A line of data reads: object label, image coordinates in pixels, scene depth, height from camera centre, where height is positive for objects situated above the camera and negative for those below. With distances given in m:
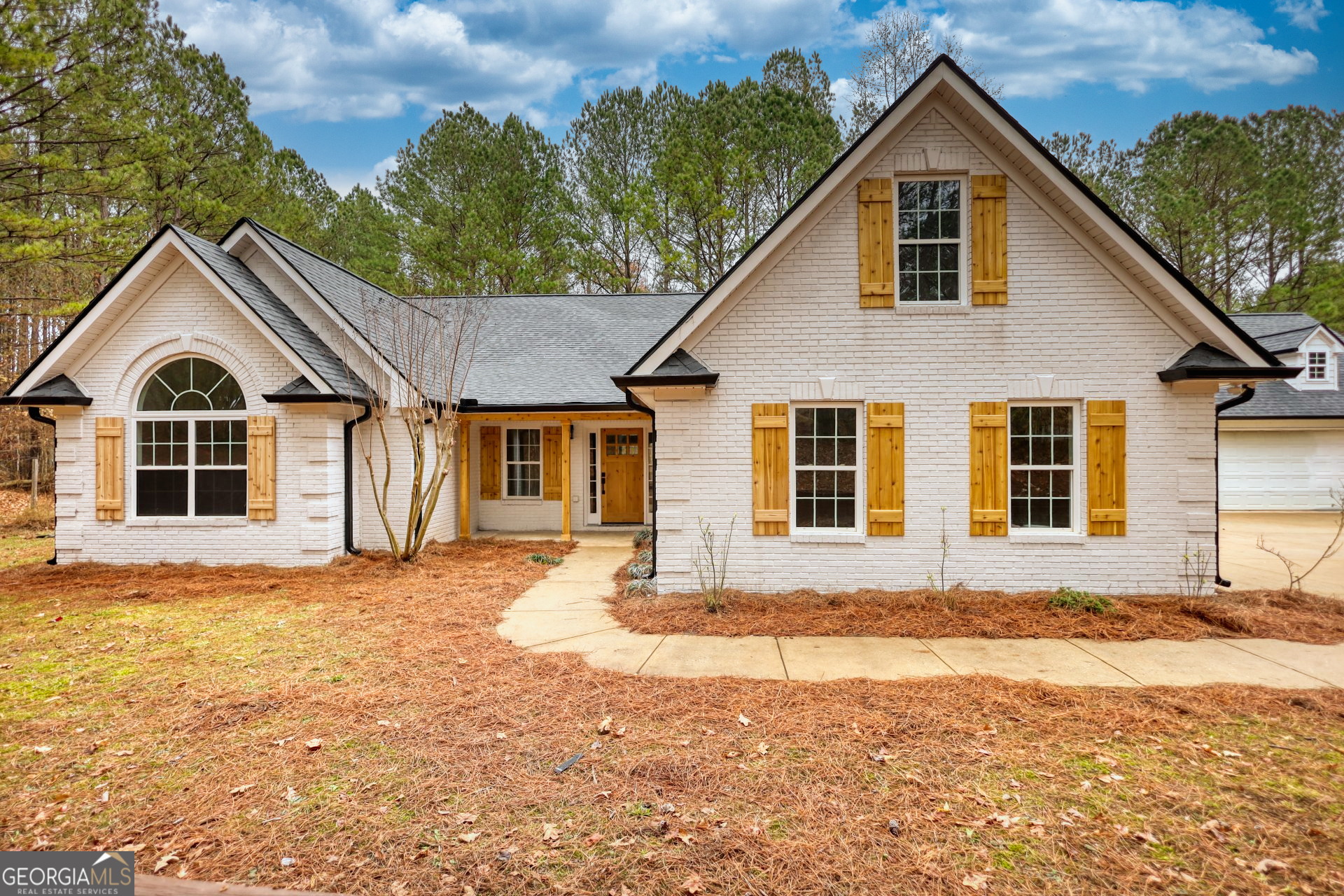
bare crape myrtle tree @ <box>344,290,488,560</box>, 10.05 +0.64
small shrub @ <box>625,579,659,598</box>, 8.06 -1.83
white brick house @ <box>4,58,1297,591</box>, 7.43 +0.87
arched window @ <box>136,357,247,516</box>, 9.97 +0.17
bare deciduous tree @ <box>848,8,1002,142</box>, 19.08 +13.09
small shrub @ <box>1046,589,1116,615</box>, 7.01 -1.76
